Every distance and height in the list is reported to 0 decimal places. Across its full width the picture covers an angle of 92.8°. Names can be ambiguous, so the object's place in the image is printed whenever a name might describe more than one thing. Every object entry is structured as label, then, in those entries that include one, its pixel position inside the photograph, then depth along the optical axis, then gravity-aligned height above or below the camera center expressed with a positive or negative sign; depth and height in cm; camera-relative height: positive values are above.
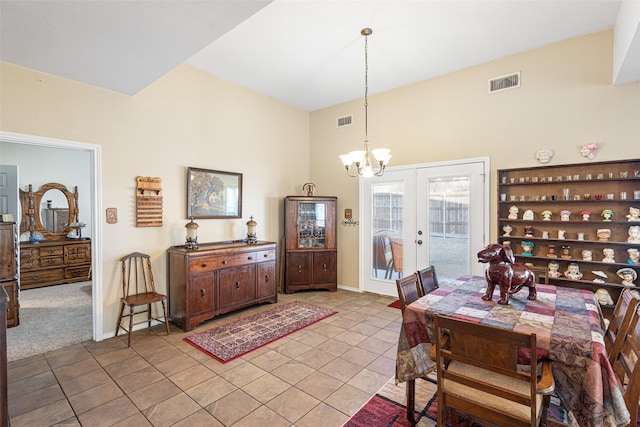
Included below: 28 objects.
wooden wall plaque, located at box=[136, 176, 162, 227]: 365 +14
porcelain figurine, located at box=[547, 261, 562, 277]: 351 -68
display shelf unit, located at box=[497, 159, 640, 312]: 322 -8
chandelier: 296 +55
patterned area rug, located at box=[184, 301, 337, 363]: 314 -140
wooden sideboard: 363 -87
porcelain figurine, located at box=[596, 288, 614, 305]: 323 -93
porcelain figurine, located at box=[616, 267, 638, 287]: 312 -68
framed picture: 416 +27
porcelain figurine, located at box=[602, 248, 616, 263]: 324 -48
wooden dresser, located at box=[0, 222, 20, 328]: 363 -66
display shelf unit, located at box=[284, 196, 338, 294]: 523 -55
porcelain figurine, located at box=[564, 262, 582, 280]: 340 -70
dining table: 145 -67
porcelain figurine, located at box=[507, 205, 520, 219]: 380 -2
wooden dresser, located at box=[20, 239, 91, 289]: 550 -92
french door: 415 -15
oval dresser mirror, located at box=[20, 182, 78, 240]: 583 +8
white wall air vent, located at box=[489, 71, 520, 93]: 383 +165
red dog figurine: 208 -43
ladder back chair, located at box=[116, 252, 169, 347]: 340 -92
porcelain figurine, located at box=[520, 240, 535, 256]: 370 -45
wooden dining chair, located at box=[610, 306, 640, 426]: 145 -83
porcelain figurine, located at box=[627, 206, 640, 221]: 310 -4
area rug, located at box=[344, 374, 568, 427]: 206 -143
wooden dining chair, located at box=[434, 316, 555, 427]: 140 -86
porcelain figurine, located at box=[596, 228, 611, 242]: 327 -26
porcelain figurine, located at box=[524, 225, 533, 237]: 371 -25
